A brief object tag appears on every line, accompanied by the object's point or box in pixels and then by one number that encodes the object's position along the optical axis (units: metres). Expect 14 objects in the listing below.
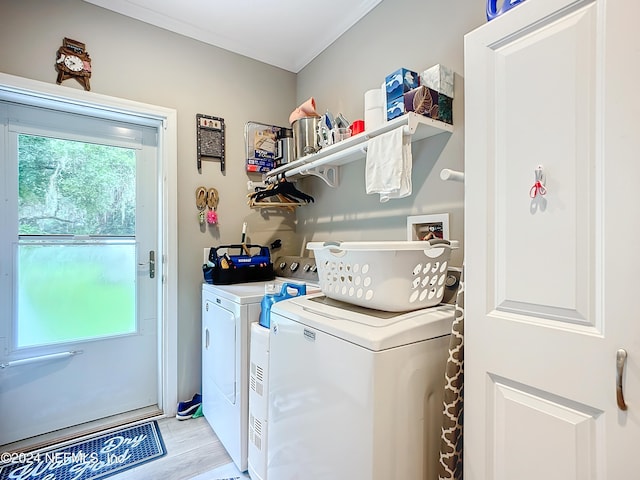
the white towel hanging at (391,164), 1.51
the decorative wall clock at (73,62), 1.89
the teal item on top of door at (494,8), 0.94
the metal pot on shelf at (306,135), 2.12
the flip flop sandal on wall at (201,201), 2.32
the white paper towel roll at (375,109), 1.65
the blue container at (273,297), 1.53
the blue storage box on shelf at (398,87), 1.51
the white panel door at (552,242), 0.65
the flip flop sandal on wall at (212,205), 2.35
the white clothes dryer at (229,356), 1.64
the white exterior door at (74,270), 1.91
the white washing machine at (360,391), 0.90
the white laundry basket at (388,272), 1.09
